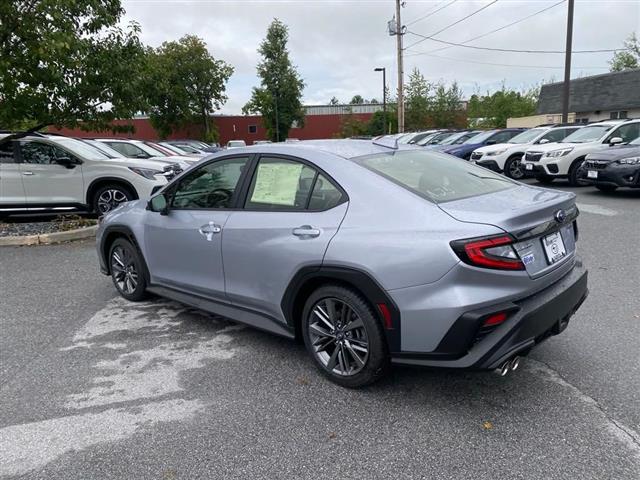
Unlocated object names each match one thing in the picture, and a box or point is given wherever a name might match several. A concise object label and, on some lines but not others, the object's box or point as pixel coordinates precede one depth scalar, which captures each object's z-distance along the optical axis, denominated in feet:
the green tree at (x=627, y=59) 171.11
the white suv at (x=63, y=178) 29.22
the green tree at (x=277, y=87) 151.53
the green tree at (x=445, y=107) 136.87
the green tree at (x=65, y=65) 24.43
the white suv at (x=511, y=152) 45.75
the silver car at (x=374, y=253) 8.58
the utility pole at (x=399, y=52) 94.99
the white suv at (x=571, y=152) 39.27
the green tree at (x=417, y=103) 135.33
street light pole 141.75
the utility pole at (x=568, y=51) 66.59
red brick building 167.27
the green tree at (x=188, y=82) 121.29
